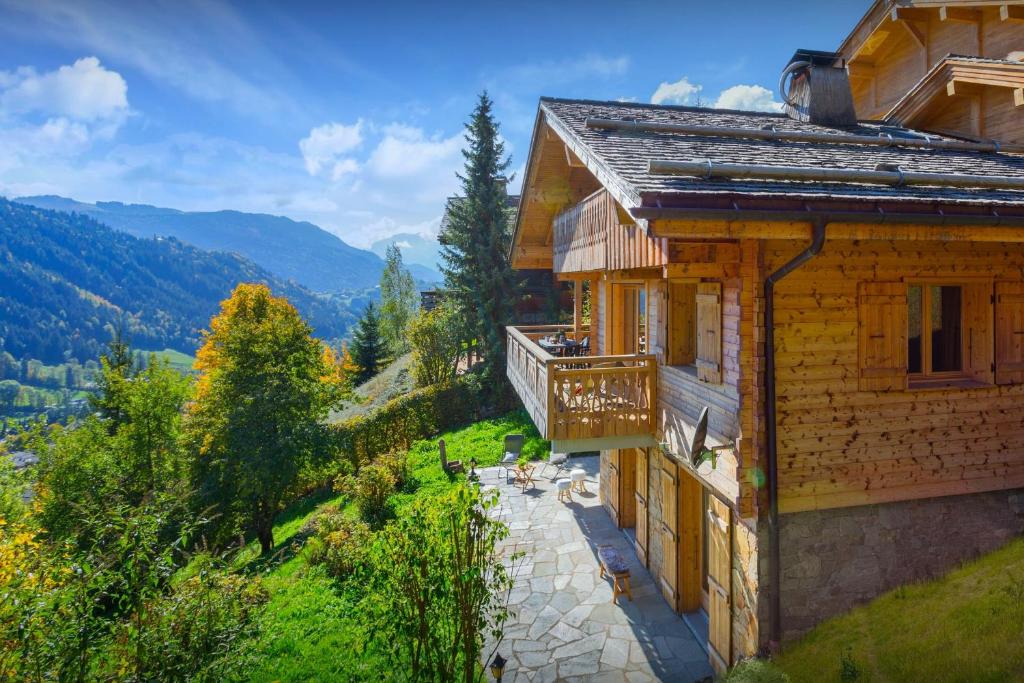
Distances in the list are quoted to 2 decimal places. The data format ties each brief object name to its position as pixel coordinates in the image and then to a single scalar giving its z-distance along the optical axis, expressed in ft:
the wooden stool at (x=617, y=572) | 30.53
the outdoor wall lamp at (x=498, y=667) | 22.72
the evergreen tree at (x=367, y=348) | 126.72
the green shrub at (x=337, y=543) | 37.88
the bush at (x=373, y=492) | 48.24
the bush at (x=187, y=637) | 15.55
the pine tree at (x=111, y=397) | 65.41
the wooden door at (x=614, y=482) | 40.37
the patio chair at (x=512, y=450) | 57.31
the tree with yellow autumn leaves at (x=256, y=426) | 52.19
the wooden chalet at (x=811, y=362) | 18.44
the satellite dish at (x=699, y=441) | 19.97
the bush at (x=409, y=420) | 67.92
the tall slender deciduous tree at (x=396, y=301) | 140.15
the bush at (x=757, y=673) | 18.13
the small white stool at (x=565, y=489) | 46.57
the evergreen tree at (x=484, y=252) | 78.95
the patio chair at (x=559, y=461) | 55.26
